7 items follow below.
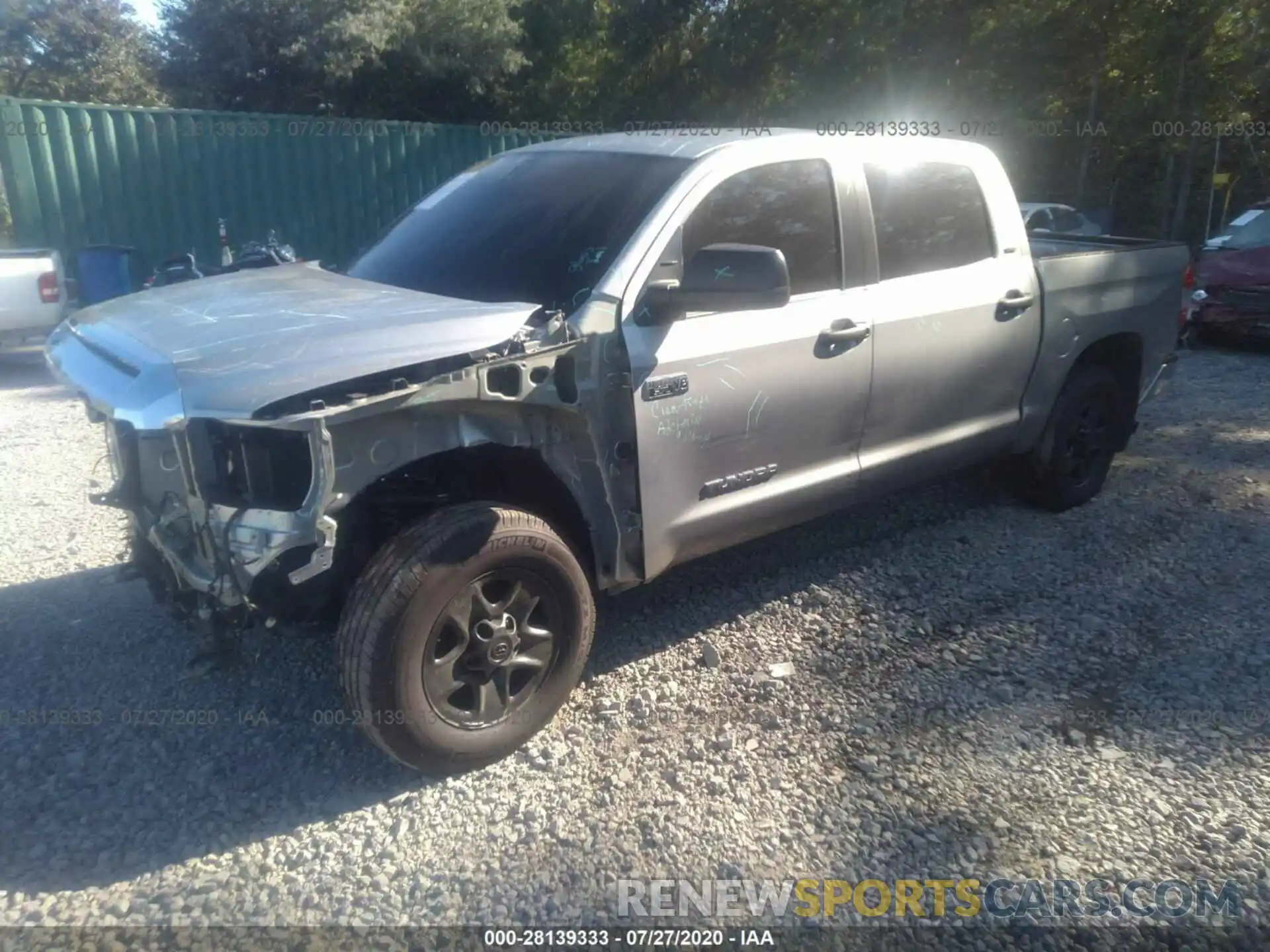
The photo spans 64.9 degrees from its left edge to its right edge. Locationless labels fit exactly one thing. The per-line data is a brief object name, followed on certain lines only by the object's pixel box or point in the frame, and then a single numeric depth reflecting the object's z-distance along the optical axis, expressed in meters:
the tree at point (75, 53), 30.28
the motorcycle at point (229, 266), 5.70
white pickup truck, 8.97
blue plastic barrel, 10.33
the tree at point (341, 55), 20.25
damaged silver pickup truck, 2.82
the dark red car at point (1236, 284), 10.58
